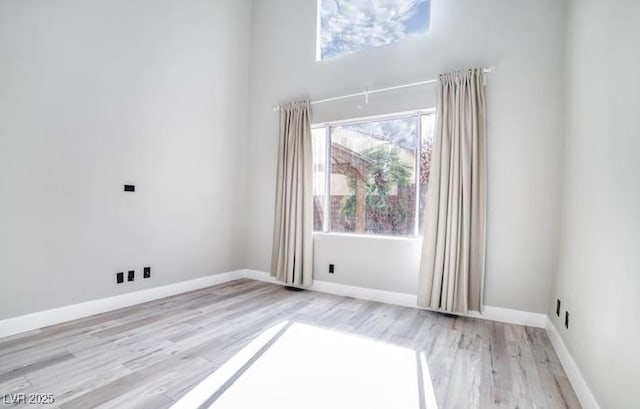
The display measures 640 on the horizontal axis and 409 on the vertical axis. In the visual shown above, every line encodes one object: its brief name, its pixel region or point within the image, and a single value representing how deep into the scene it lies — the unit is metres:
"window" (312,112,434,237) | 3.48
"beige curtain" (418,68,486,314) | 3.00
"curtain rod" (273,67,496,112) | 3.05
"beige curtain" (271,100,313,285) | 4.02
